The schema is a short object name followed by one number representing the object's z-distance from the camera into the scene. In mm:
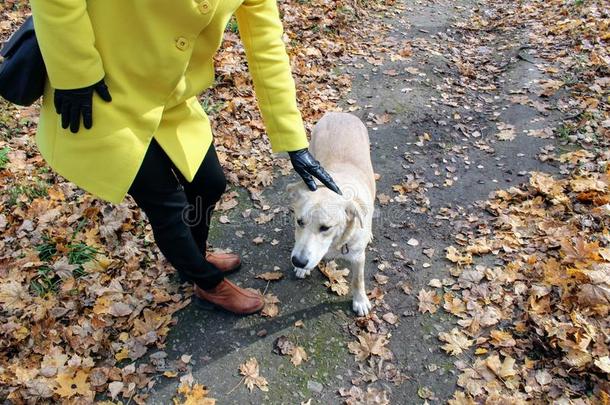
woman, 1939
